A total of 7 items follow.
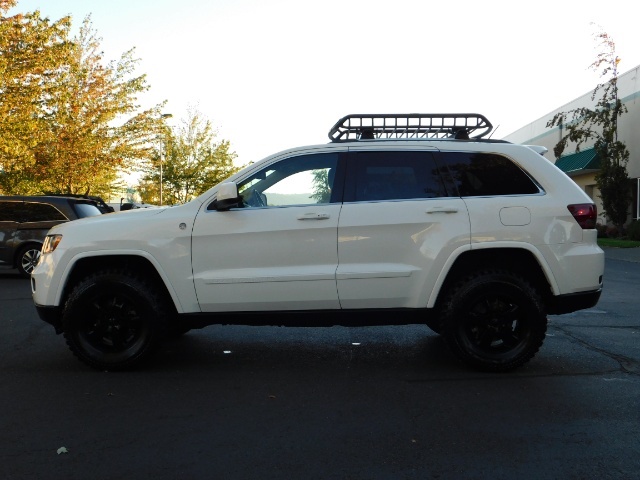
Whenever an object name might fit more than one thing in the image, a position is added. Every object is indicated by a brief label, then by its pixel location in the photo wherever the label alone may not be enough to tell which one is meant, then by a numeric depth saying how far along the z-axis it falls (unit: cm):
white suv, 566
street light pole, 3387
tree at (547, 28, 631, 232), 3062
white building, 3172
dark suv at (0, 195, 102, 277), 1427
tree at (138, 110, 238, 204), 5234
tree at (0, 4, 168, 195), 2197
